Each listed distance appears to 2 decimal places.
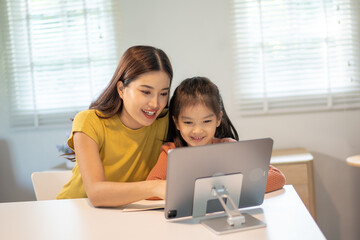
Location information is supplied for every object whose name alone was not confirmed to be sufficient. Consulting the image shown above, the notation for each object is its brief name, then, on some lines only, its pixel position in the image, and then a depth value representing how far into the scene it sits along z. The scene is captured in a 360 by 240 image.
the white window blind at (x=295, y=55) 3.51
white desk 1.29
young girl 1.92
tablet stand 1.34
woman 1.67
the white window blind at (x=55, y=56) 3.78
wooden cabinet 3.12
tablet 1.35
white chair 2.26
